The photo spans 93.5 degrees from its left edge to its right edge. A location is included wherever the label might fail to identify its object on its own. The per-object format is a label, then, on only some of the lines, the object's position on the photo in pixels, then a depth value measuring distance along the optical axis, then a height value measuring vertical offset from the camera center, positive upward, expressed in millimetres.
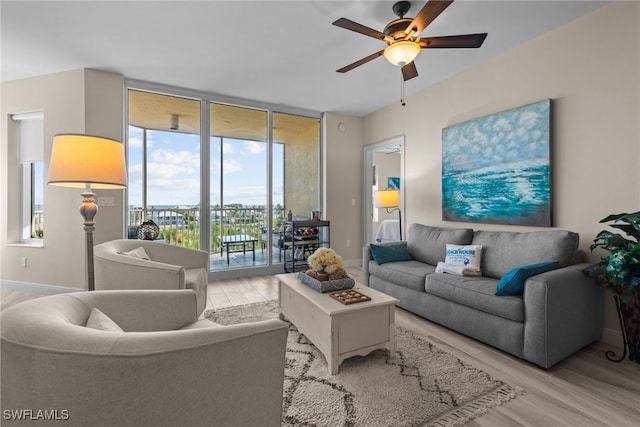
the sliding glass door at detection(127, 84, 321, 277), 4211 +651
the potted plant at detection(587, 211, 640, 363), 1961 -402
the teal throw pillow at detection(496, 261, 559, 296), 2168 -460
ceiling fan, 2092 +1295
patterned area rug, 1592 -1052
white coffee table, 1983 -764
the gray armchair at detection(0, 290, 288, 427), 752 -421
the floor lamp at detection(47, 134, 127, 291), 1865 +318
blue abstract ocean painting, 2863 +502
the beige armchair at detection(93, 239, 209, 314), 2191 -432
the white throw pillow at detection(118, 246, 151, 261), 2641 -331
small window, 3963 +556
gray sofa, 2018 -648
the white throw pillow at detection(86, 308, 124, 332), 1053 -388
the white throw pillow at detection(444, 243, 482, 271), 2883 -403
